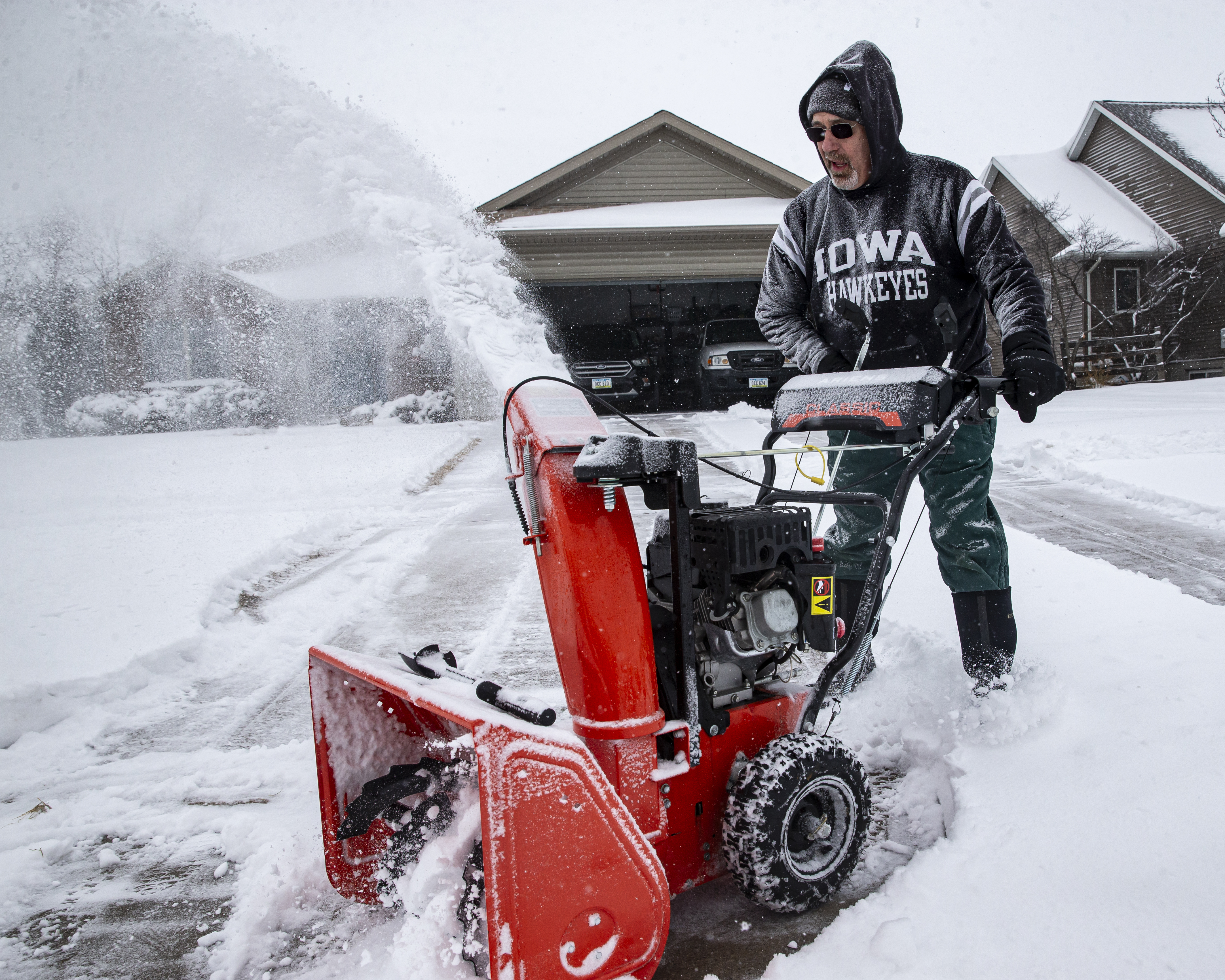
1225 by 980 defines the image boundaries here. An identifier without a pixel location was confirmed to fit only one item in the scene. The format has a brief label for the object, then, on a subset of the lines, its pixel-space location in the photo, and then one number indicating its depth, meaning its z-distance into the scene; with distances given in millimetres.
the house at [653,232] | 14227
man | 2316
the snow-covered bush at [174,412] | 15570
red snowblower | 1337
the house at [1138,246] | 17016
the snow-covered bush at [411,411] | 14555
